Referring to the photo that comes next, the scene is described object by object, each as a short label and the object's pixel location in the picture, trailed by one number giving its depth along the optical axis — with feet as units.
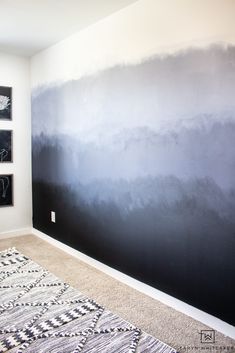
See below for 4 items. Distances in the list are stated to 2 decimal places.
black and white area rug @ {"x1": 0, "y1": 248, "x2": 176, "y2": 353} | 6.11
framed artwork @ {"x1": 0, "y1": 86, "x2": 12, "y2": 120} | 12.58
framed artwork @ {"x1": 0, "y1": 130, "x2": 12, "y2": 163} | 12.68
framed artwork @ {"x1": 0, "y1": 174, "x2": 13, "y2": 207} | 12.83
